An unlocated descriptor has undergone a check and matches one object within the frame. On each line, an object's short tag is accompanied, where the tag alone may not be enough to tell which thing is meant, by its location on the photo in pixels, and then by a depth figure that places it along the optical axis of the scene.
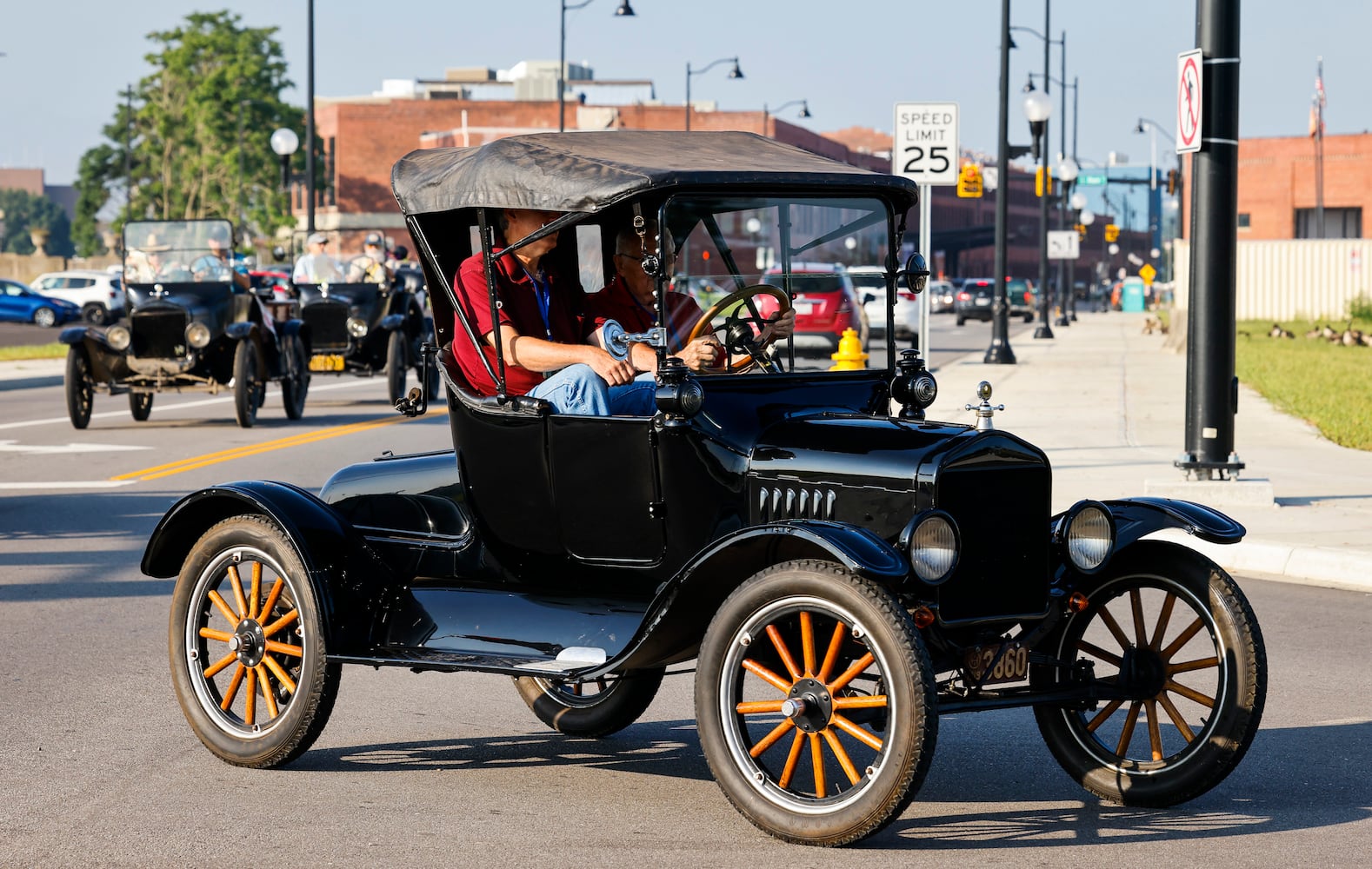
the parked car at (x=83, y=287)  62.25
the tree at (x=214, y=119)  87.56
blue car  58.66
